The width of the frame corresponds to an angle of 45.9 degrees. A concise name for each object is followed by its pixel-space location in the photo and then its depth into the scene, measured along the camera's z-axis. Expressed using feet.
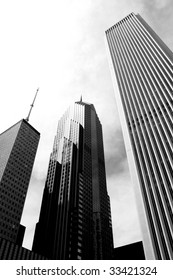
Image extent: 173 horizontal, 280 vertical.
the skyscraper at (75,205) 405.51
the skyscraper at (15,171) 376.27
